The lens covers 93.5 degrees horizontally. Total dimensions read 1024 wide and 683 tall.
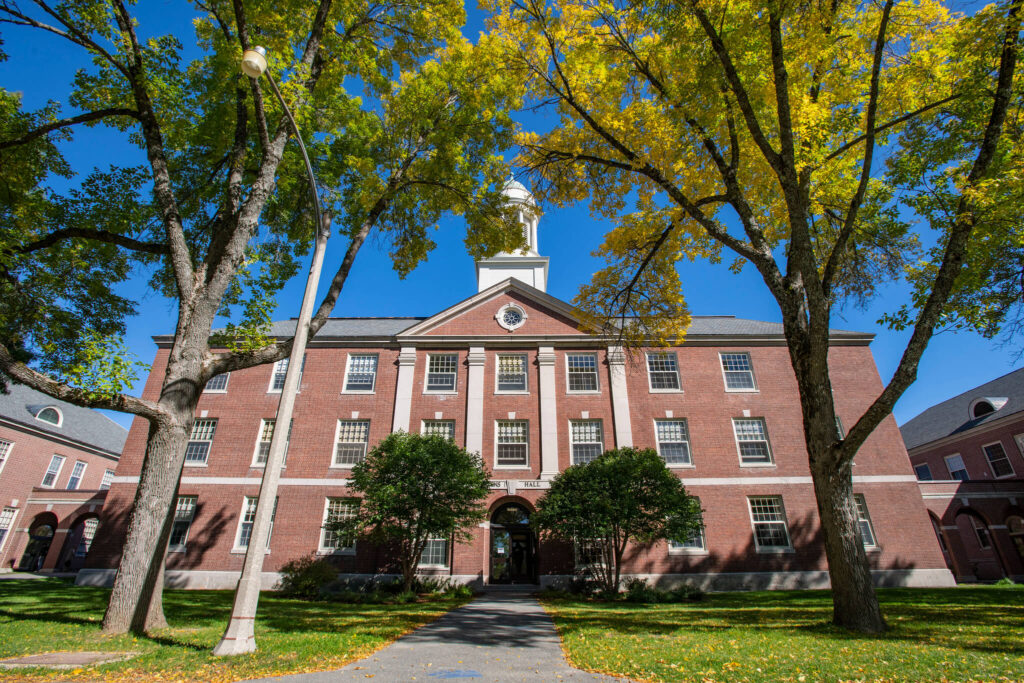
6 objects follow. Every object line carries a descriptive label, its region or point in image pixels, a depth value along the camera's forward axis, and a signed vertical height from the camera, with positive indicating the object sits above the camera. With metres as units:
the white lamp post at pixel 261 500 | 5.86 +0.64
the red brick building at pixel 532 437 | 18.80 +4.55
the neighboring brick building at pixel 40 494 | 27.70 +3.18
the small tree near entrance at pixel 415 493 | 15.41 +1.82
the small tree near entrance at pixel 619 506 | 15.50 +1.44
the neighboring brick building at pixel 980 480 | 23.88 +3.41
